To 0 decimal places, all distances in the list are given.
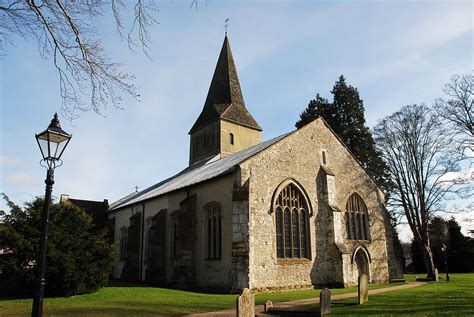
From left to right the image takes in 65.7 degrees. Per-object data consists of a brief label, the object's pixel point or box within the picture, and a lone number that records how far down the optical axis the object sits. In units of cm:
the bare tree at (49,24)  630
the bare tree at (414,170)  2789
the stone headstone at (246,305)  1027
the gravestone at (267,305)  1241
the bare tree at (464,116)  2138
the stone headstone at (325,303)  1118
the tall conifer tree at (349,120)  3884
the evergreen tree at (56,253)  1559
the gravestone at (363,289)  1327
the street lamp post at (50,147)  661
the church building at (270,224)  1834
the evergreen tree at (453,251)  4125
